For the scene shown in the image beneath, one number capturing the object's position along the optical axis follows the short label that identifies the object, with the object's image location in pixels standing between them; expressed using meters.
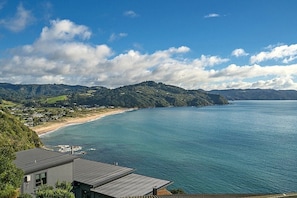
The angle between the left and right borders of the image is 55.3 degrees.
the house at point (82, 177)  19.22
